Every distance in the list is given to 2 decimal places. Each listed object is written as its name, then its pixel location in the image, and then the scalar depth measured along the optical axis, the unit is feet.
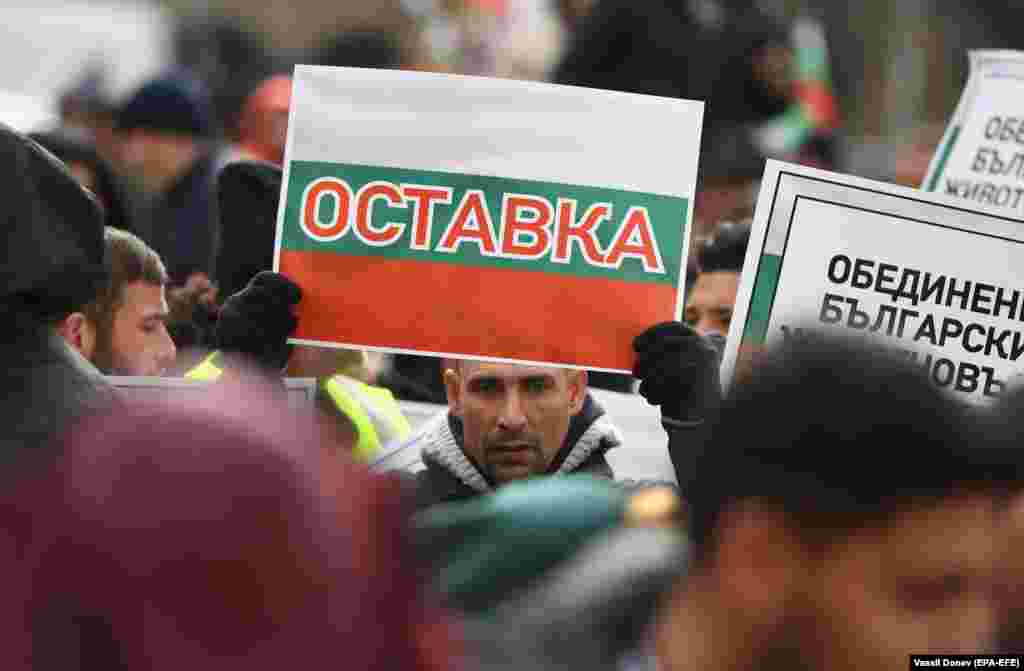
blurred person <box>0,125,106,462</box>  25.40
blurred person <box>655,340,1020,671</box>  16.76
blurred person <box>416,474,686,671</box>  16.05
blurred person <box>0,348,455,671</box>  15.25
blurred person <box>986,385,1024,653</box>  20.36
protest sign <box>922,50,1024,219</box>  38.01
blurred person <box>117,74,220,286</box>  58.80
